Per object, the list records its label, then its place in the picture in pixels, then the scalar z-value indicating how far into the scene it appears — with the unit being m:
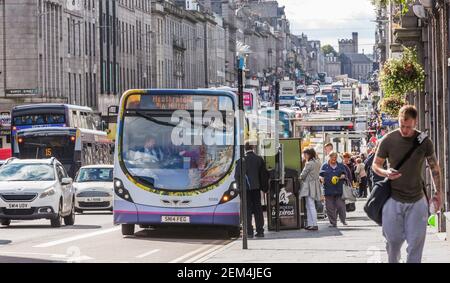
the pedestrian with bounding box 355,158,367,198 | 53.97
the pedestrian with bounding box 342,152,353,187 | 44.16
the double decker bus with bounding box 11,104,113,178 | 55.38
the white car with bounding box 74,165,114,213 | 43.88
